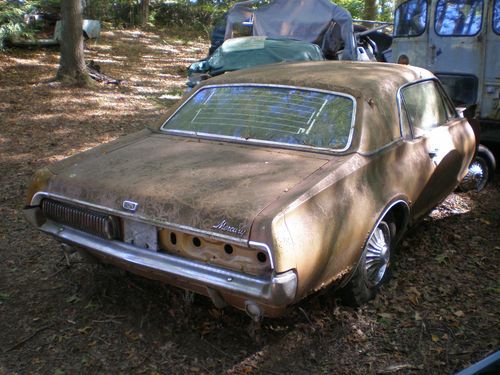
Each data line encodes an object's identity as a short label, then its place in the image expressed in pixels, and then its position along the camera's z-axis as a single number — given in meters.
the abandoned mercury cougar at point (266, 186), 2.88
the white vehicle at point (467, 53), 6.84
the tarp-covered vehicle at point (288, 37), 9.55
